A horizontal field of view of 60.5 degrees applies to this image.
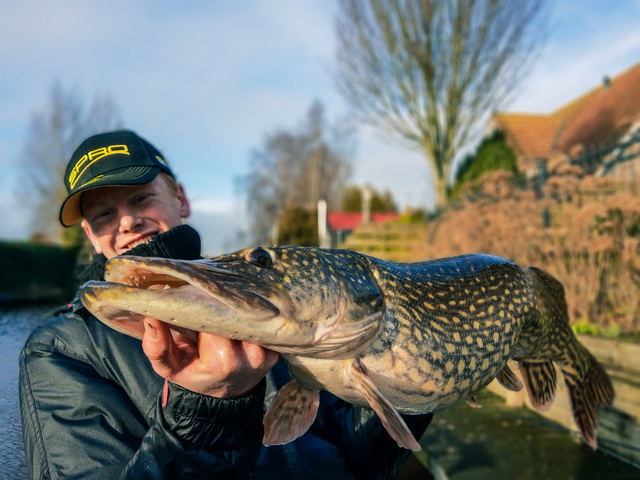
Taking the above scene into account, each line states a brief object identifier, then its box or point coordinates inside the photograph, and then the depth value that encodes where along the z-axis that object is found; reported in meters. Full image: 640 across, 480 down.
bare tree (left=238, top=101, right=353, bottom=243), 42.94
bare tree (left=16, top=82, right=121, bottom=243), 25.86
